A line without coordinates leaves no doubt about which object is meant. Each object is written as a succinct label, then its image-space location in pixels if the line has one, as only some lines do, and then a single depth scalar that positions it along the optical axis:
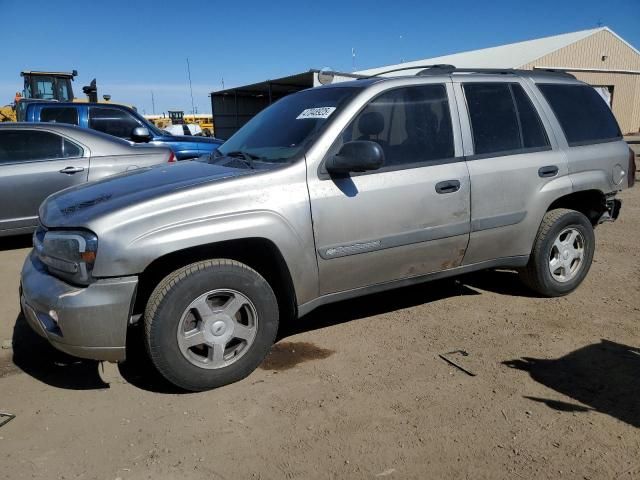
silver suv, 2.81
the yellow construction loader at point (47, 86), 16.34
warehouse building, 29.59
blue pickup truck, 8.66
